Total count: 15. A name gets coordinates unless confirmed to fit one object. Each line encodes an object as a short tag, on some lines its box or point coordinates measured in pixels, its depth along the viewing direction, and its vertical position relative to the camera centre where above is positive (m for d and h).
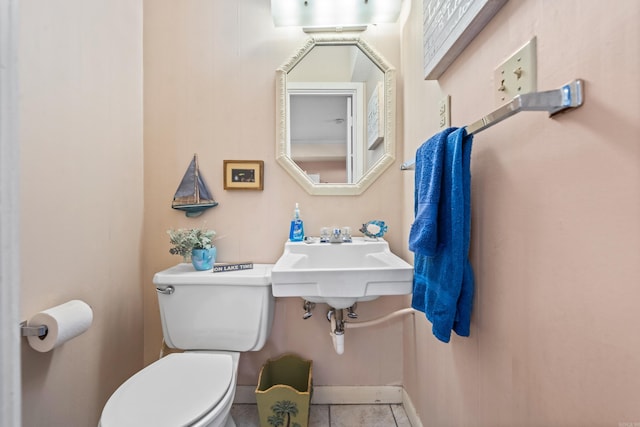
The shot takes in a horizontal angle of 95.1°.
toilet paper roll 0.84 -0.32
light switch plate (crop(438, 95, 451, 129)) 0.93 +0.33
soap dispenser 1.40 -0.07
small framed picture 1.44 +0.20
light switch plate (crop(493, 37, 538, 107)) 0.57 +0.29
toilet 1.14 -0.41
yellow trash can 1.23 -0.81
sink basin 0.98 -0.23
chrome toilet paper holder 0.82 -0.32
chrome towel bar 0.47 +0.18
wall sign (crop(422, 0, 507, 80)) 0.70 +0.51
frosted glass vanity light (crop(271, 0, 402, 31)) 1.36 +0.96
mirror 1.45 +0.49
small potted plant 1.29 -0.14
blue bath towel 0.71 -0.05
